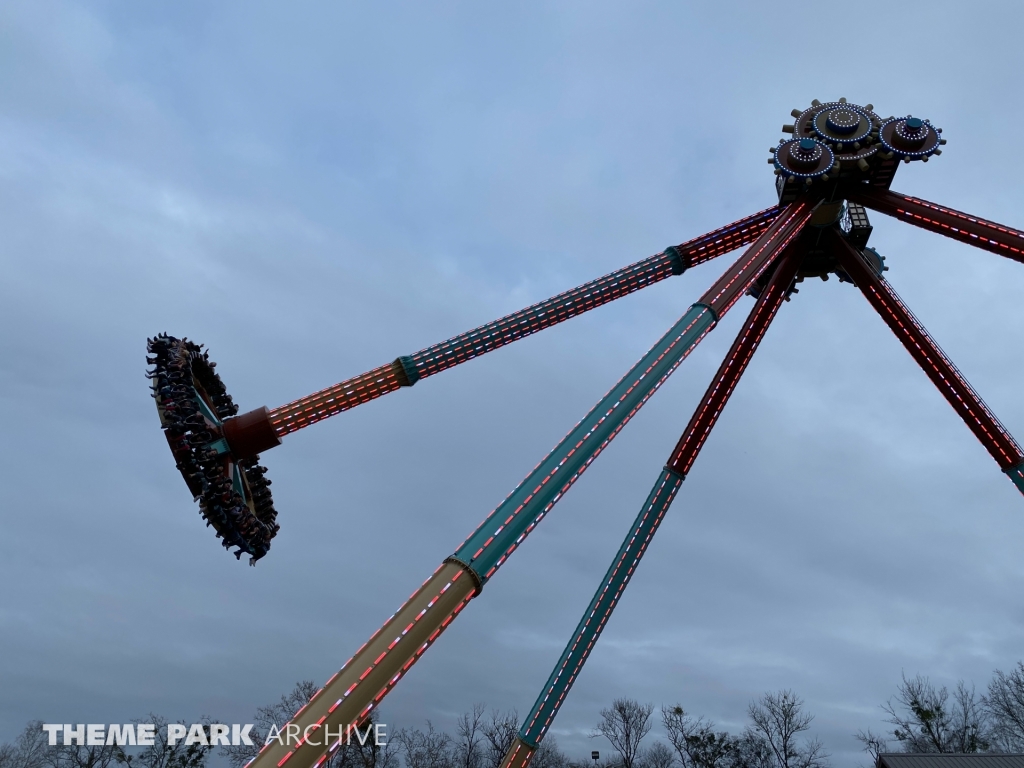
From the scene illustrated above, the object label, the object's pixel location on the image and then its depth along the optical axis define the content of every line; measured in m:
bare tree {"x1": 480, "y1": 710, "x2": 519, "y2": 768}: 57.65
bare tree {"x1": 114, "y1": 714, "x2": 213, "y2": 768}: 55.91
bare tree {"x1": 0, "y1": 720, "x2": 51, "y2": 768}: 56.09
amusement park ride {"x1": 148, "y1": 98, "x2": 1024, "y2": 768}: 14.91
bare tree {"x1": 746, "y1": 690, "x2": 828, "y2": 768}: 54.47
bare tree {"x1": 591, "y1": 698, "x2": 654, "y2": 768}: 57.50
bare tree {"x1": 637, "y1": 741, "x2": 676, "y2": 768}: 65.31
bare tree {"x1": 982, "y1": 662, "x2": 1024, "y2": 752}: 51.56
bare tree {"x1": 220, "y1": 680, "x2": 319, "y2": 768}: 53.00
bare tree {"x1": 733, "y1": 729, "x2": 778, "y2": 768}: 57.94
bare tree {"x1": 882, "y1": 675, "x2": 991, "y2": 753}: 52.50
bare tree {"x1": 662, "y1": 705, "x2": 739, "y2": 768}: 57.88
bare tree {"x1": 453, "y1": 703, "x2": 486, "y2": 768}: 59.66
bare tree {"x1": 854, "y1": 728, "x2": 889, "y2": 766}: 55.47
